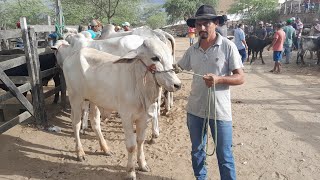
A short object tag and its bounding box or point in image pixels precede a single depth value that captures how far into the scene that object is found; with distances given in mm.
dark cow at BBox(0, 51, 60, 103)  5844
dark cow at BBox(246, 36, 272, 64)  13336
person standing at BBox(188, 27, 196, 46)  17644
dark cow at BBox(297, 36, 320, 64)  11455
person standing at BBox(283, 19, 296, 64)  11914
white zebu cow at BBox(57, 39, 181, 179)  3100
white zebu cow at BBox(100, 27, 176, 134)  5823
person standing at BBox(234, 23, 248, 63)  10281
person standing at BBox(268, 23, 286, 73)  10359
